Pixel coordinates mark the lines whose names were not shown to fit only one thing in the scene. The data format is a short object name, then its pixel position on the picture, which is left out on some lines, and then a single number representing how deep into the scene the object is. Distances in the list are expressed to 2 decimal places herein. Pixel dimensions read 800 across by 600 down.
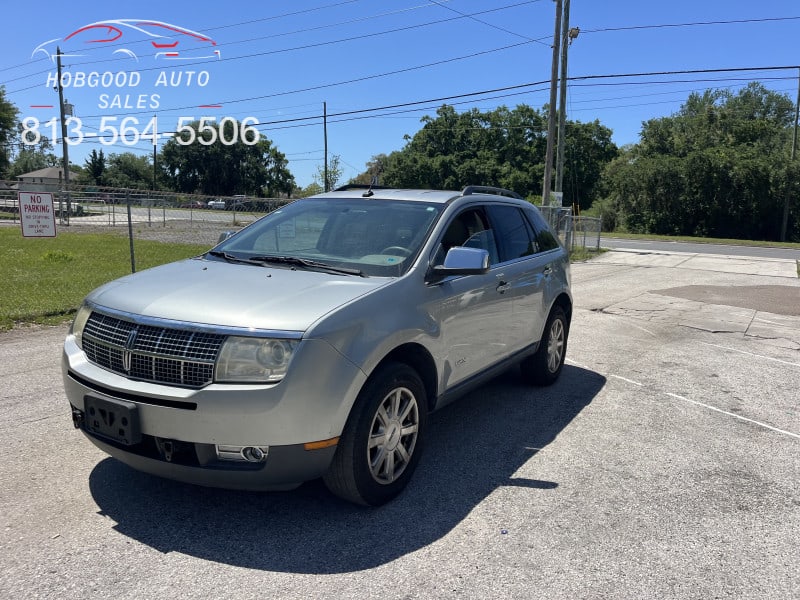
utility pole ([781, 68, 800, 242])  45.09
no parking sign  9.42
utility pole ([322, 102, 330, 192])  45.52
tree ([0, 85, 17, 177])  51.88
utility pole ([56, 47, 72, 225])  43.19
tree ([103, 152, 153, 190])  92.76
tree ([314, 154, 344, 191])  58.63
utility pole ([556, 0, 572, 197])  22.09
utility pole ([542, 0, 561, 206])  21.39
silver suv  3.05
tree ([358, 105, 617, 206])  61.44
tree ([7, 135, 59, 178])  101.44
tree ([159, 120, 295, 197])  89.81
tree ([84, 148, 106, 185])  85.06
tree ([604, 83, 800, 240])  46.38
